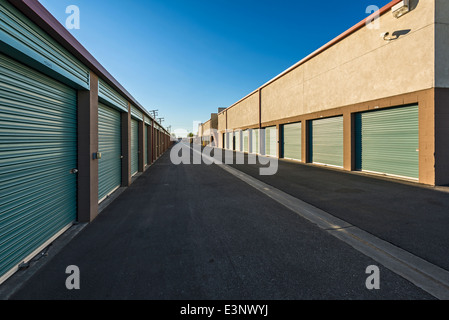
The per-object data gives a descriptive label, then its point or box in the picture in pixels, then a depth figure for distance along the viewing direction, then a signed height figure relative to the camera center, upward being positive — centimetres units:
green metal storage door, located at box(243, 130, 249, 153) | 2878 +219
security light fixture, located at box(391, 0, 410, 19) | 827 +613
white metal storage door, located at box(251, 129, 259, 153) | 2502 +199
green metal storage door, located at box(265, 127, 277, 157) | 2048 +155
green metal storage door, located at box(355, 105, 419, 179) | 865 +68
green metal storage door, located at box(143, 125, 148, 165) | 1523 +150
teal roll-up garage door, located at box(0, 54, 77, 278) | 284 -5
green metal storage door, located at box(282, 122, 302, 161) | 1659 +132
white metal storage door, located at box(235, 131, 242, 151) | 3216 +261
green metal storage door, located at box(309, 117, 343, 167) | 1249 +98
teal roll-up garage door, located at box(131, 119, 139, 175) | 1067 +56
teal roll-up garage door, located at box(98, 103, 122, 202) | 618 +22
